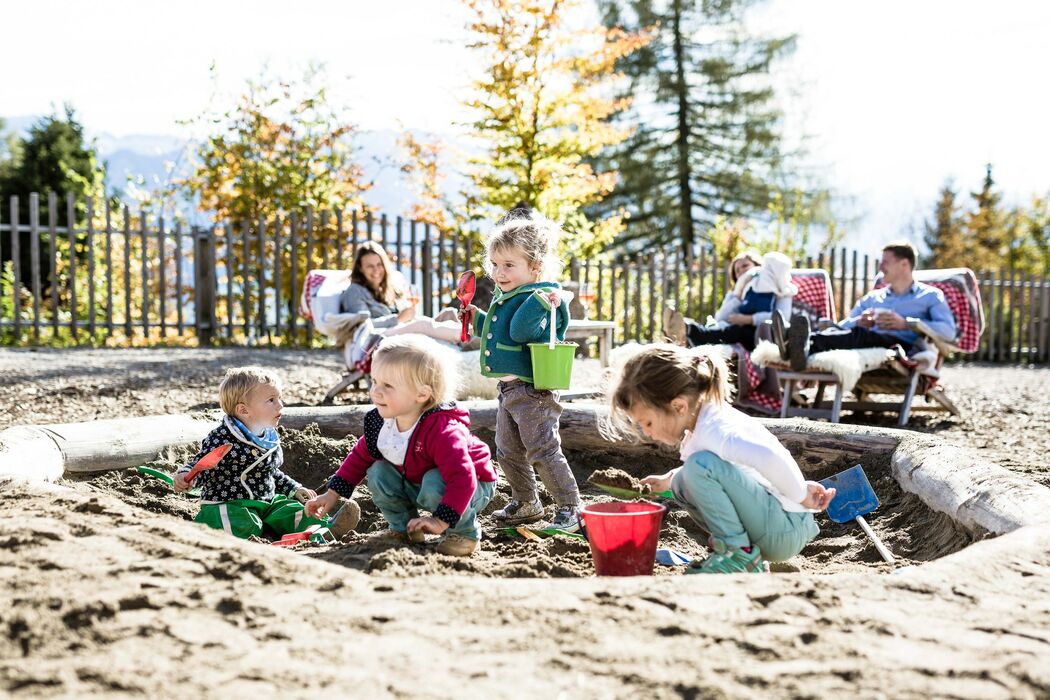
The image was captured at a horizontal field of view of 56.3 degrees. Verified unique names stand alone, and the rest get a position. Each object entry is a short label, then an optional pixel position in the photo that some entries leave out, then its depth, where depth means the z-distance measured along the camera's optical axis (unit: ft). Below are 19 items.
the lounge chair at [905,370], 23.20
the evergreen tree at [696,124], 83.66
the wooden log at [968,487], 10.60
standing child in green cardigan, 13.01
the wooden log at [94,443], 13.50
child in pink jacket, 10.90
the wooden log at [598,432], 15.44
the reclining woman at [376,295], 24.02
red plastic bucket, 9.58
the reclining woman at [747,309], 25.29
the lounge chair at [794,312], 24.59
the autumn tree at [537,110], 48.91
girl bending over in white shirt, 9.82
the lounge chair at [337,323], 23.91
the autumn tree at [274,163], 52.70
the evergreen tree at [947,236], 90.43
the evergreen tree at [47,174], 69.51
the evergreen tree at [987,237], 90.12
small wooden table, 25.86
